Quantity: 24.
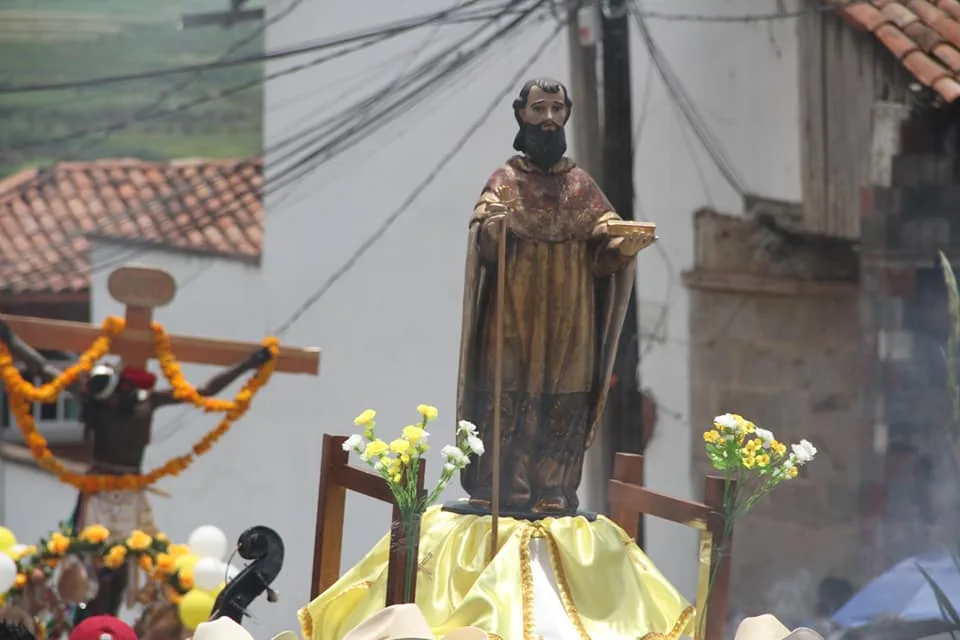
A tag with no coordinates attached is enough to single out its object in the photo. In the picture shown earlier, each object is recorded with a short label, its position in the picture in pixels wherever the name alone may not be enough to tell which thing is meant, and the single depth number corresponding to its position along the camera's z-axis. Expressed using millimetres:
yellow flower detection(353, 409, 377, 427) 12258
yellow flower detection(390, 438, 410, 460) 12093
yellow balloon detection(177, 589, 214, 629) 17109
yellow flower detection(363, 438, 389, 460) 12086
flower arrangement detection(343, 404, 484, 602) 12133
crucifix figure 20516
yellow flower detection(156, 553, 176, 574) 17922
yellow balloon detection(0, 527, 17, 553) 17937
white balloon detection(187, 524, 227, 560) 18328
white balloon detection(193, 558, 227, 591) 17500
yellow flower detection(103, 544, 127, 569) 18281
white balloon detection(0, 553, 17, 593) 16891
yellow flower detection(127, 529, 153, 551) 18312
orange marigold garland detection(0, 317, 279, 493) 20469
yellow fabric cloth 12750
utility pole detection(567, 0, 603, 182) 22672
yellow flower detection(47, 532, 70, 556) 17922
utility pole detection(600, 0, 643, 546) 22453
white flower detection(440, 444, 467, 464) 12102
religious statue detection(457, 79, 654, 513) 13469
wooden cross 20766
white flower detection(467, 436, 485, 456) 12344
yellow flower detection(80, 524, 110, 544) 18359
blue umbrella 17937
